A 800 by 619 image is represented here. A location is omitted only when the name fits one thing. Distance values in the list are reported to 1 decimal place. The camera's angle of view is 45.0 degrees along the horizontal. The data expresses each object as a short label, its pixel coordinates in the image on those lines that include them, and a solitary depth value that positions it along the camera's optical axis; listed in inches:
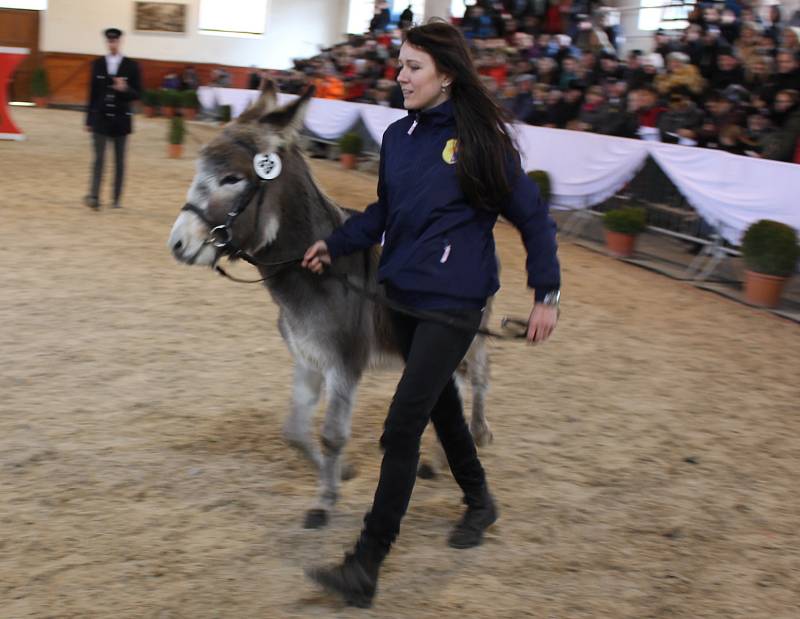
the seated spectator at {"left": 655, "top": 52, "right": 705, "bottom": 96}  562.3
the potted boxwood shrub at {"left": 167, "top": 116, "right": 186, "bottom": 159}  784.3
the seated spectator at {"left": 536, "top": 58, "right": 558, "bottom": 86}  680.4
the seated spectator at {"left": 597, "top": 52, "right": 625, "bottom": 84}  647.8
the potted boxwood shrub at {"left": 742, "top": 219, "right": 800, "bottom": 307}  388.8
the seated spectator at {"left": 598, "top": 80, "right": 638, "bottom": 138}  546.0
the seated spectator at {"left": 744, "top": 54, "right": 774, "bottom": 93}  509.0
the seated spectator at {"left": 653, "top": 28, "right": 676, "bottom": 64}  649.0
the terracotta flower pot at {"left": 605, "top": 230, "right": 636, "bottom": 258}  495.2
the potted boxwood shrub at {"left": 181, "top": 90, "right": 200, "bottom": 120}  1355.8
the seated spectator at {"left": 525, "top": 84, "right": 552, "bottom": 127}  628.4
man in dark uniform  475.2
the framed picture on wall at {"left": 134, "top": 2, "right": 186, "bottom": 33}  1473.9
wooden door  1419.8
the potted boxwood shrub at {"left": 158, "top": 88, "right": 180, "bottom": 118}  1348.4
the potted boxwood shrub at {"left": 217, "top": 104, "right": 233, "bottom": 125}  1150.1
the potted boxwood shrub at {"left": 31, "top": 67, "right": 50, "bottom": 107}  1364.4
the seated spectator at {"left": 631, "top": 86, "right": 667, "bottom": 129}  553.0
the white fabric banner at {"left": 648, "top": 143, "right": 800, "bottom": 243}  397.1
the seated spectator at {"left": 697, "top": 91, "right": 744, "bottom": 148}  487.8
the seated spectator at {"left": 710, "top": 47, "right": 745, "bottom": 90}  554.6
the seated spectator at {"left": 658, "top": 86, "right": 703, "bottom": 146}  502.9
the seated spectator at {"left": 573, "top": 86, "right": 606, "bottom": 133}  569.6
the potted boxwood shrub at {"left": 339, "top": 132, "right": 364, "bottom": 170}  821.9
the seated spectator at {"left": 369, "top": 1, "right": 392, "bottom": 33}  1213.7
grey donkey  156.9
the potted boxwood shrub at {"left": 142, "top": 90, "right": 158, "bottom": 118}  1362.0
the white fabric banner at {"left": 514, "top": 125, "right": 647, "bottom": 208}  501.4
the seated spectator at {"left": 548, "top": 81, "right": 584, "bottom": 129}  610.2
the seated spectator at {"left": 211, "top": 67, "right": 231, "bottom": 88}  1424.7
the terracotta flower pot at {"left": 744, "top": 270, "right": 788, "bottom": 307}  399.2
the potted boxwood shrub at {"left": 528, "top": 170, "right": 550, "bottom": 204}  558.6
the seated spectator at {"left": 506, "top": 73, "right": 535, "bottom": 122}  647.8
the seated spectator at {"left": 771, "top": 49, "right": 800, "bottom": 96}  485.4
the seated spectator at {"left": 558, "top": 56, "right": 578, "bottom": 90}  663.1
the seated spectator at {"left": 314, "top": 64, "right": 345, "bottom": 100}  989.8
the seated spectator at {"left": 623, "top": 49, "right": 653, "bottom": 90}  593.3
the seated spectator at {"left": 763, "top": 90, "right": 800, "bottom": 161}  450.0
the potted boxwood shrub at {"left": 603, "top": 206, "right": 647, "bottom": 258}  490.3
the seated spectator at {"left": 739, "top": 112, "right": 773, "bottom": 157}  466.3
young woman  136.6
